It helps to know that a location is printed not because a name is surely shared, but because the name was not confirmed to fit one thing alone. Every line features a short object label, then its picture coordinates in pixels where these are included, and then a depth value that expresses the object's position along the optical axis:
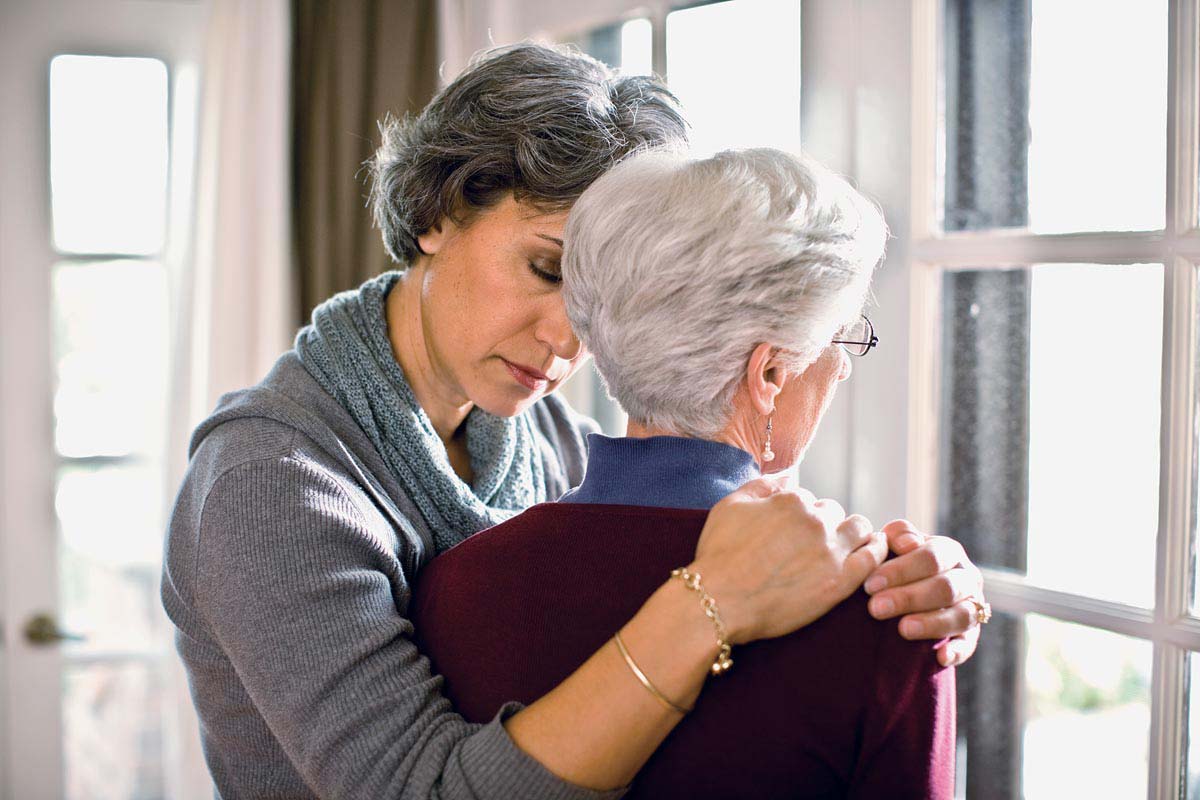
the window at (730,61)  1.88
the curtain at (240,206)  2.53
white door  2.65
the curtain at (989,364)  1.59
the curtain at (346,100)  2.56
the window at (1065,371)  1.37
